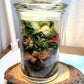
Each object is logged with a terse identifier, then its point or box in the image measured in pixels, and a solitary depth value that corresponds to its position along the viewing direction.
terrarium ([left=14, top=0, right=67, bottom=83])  0.40
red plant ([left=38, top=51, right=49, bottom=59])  0.42
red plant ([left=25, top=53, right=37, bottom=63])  0.43
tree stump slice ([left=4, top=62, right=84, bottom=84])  0.45
